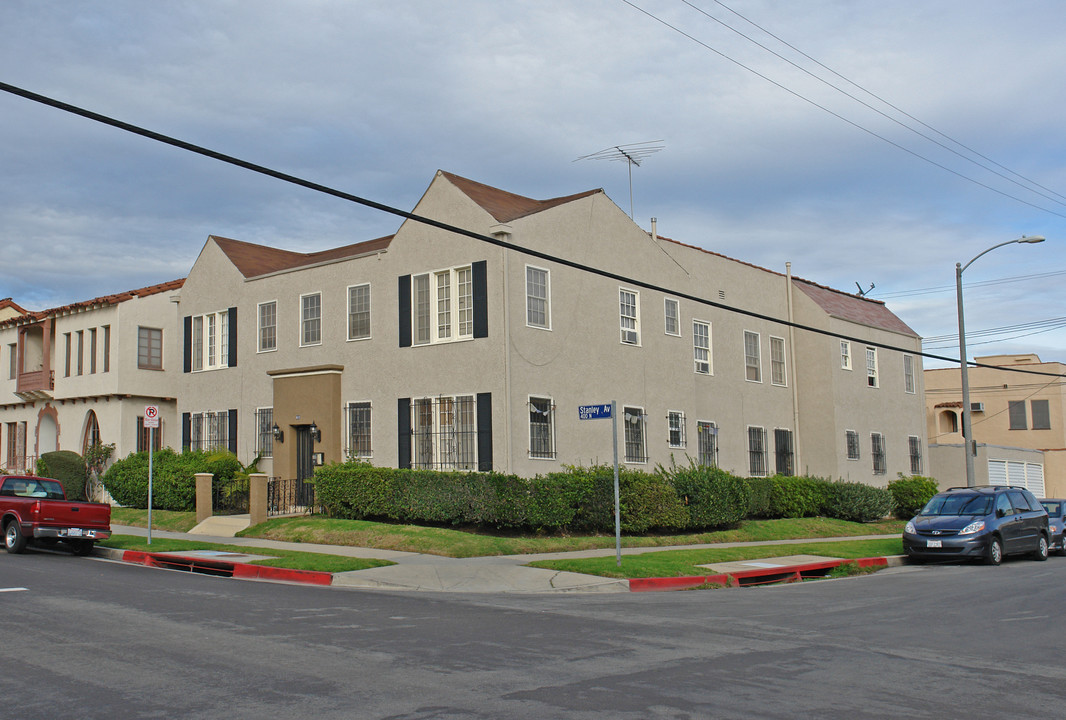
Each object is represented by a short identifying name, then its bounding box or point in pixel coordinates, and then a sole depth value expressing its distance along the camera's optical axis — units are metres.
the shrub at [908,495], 35.16
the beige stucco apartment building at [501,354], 22.64
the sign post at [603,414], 16.14
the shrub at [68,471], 31.64
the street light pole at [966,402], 25.88
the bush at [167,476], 26.64
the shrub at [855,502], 31.64
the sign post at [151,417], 20.16
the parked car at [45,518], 18.89
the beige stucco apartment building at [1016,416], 47.03
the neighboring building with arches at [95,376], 31.84
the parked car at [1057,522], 23.22
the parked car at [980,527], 20.09
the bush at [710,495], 24.34
